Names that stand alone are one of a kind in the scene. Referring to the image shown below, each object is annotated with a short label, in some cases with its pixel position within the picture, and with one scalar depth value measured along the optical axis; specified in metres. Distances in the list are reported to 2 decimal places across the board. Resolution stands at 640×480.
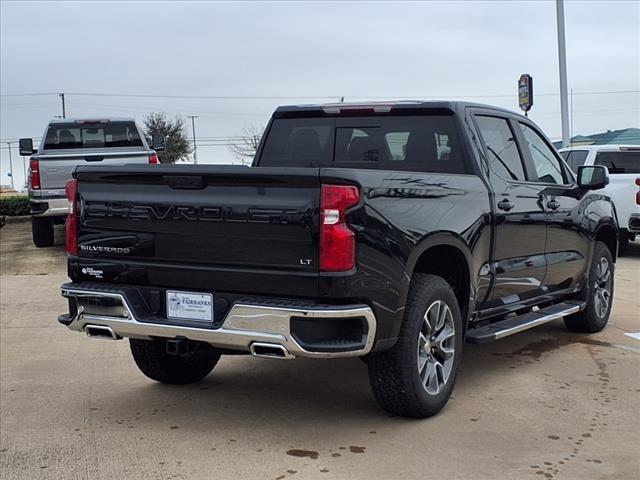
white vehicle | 12.77
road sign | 24.10
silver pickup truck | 12.12
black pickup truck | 3.98
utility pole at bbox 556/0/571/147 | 19.33
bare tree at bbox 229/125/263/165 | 66.57
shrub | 21.97
